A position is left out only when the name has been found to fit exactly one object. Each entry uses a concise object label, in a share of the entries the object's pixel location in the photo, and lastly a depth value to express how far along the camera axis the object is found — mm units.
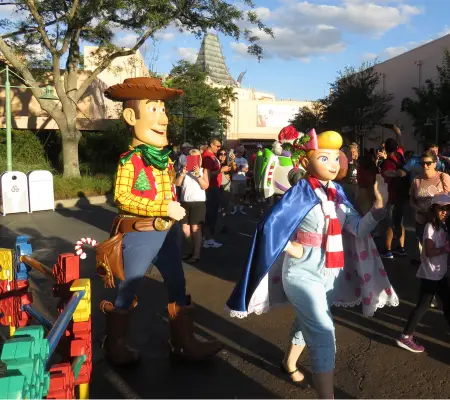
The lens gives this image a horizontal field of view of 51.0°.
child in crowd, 3543
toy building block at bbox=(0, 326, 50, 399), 1332
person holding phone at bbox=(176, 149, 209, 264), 6395
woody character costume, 3217
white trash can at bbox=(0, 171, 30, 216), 10930
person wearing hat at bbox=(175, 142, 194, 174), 8870
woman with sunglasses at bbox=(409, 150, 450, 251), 5027
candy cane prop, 3074
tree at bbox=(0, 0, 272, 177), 14453
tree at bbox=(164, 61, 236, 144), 25438
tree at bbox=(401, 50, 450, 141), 24156
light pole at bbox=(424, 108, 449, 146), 21833
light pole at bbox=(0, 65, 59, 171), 12602
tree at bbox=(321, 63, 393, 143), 32812
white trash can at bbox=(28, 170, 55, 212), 11328
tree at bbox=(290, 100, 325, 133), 37750
